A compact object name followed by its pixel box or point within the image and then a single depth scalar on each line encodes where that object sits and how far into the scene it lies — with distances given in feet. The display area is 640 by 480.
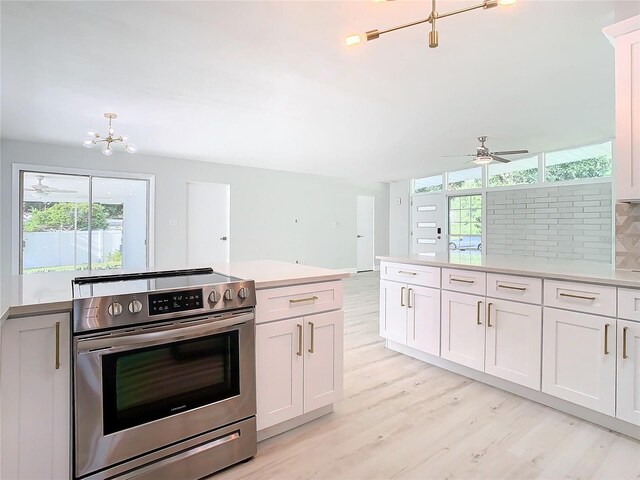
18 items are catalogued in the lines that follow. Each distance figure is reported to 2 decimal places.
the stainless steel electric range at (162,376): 4.31
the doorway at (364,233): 29.32
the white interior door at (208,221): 20.58
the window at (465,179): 23.68
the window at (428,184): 26.30
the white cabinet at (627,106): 6.45
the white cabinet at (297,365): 5.82
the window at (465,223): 23.95
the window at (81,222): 16.10
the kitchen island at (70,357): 3.99
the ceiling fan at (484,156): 14.83
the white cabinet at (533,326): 6.09
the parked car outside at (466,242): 24.00
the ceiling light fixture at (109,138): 12.34
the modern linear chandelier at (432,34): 5.02
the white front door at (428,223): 25.94
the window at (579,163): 18.24
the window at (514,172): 21.01
